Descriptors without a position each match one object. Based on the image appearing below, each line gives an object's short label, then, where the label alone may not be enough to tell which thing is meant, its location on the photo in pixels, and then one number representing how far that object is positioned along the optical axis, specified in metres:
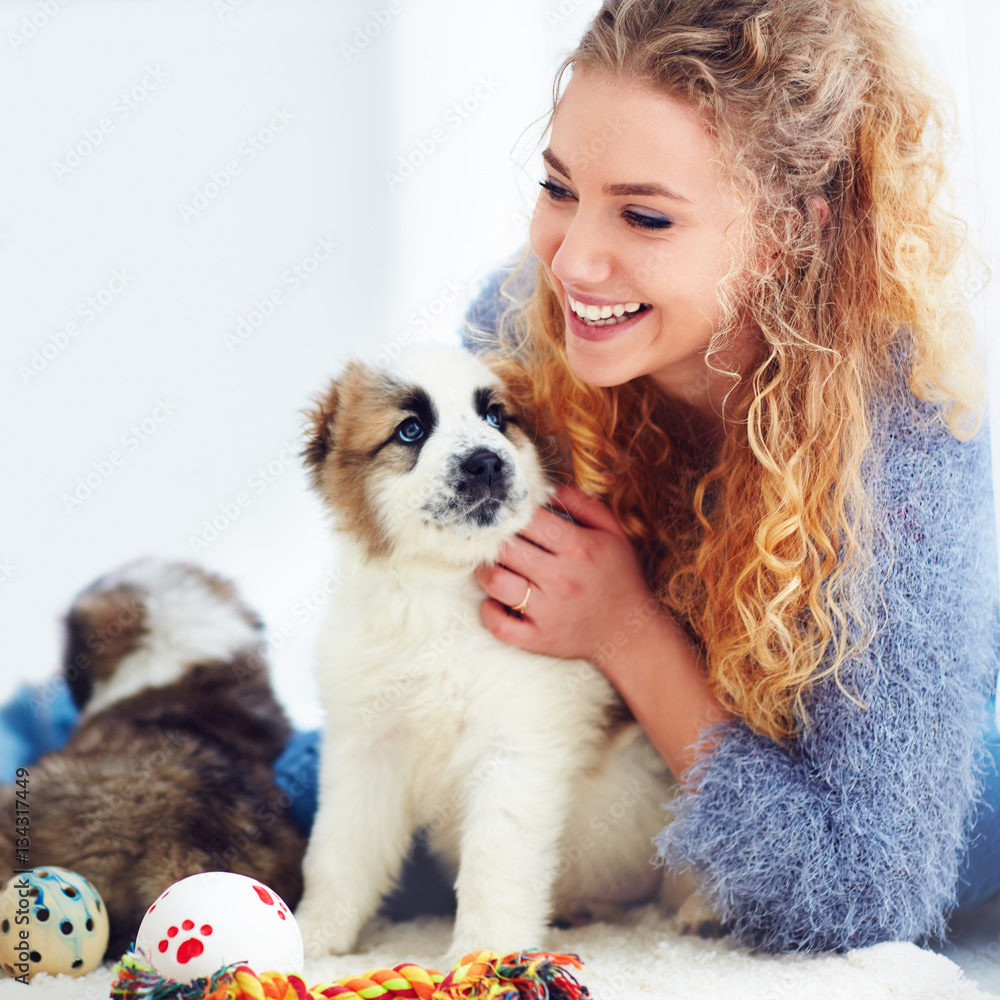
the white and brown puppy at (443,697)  1.45
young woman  1.44
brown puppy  1.47
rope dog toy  1.05
